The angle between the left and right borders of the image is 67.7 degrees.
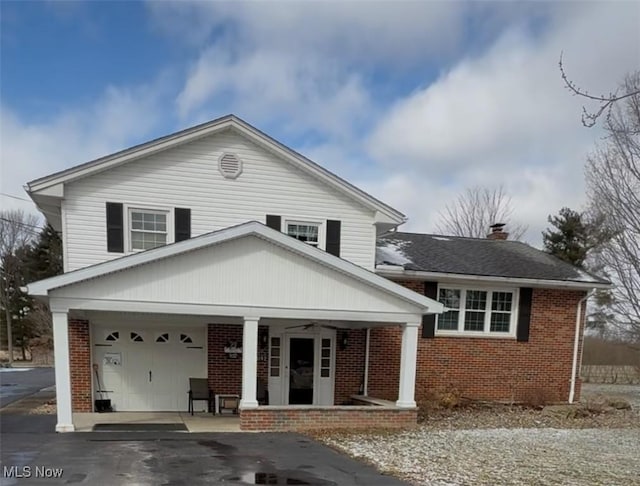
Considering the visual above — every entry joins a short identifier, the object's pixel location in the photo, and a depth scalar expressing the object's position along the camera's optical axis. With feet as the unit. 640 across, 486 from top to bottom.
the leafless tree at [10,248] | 112.27
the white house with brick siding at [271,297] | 31.55
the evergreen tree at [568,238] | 101.55
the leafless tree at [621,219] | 57.06
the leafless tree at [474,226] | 105.19
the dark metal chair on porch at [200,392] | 38.78
